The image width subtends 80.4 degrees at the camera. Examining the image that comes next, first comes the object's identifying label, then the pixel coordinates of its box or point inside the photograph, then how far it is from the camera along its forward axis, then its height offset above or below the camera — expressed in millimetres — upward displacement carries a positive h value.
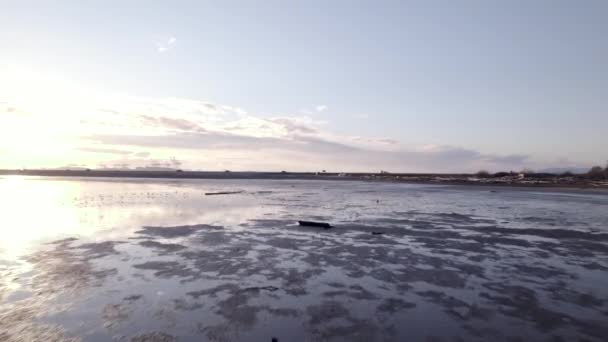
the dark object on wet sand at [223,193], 38500 -1861
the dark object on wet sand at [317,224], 17809 -2334
